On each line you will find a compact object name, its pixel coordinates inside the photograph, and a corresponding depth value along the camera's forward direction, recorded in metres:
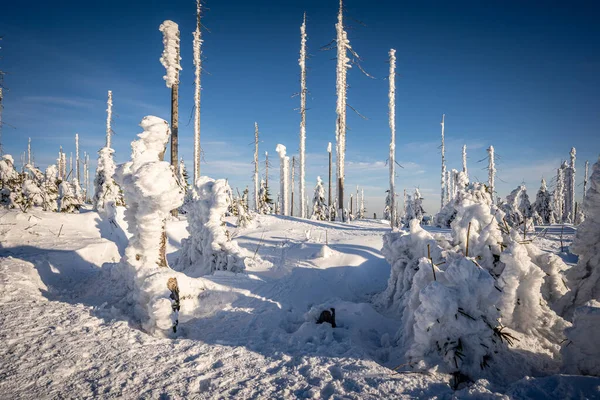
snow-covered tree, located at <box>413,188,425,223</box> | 26.73
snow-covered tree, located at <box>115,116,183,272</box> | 5.33
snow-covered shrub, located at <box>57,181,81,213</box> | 16.05
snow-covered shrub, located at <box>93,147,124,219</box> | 16.95
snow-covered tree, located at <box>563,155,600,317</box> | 4.66
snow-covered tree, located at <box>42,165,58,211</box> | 15.56
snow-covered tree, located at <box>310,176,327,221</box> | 31.72
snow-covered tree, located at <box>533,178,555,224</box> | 28.97
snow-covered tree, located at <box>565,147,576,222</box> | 31.22
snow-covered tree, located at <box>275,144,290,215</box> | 32.06
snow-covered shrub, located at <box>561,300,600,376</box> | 2.93
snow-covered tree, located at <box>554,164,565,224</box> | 35.41
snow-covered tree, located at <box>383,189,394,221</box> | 43.42
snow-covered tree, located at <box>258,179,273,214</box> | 35.21
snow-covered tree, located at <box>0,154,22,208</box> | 14.09
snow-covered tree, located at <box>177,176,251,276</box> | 7.92
